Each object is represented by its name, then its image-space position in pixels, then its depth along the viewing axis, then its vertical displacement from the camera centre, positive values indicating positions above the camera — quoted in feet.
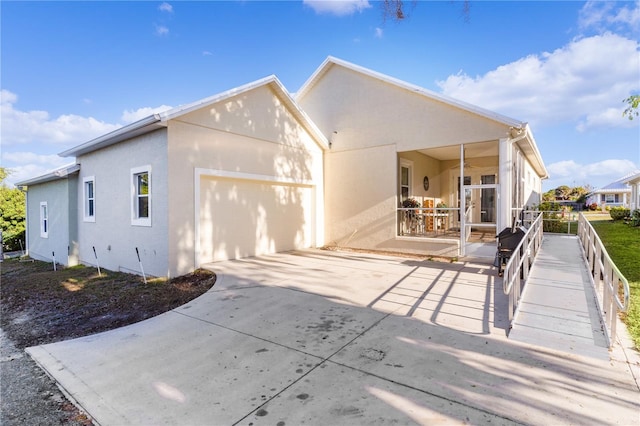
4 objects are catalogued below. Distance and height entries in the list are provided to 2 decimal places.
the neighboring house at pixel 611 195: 118.21 +6.12
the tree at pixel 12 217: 57.77 -1.22
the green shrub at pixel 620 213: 59.21 -0.78
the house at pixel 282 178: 26.09 +3.62
